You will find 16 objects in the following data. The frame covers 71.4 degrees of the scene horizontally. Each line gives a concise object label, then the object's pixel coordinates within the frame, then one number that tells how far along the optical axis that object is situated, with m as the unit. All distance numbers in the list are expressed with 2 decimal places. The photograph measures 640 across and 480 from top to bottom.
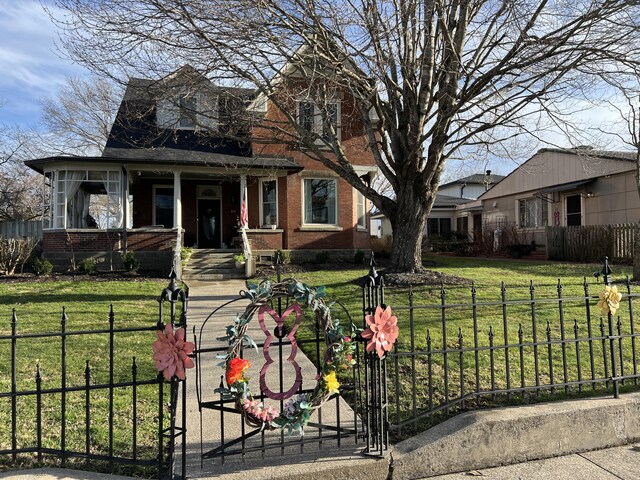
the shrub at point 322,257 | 16.58
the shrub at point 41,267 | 13.28
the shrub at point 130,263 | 13.96
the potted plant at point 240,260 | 14.56
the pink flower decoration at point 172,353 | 2.87
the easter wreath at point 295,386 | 3.00
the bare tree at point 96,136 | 29.56
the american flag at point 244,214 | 16.11
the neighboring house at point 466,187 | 41.62
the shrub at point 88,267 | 13.77
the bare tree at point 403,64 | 7.59
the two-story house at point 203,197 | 15.31
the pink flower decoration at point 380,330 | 3.15
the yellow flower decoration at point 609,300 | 4.09
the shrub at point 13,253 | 13.23
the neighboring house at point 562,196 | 19.45
